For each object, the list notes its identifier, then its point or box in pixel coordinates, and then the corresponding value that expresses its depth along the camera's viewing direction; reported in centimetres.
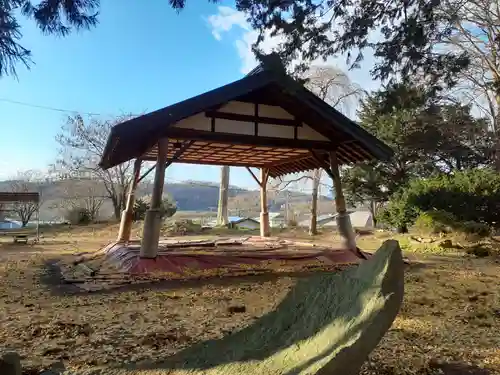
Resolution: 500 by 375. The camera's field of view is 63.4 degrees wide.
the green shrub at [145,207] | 2064
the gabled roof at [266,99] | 680
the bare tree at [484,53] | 1175
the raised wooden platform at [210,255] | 733
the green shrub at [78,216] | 2086
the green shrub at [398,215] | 1401
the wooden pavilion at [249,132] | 710
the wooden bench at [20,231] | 1394
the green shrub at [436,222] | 1156
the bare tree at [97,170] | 2152
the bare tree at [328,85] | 1872
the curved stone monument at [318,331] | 176
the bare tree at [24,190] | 2281
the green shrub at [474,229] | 1108
